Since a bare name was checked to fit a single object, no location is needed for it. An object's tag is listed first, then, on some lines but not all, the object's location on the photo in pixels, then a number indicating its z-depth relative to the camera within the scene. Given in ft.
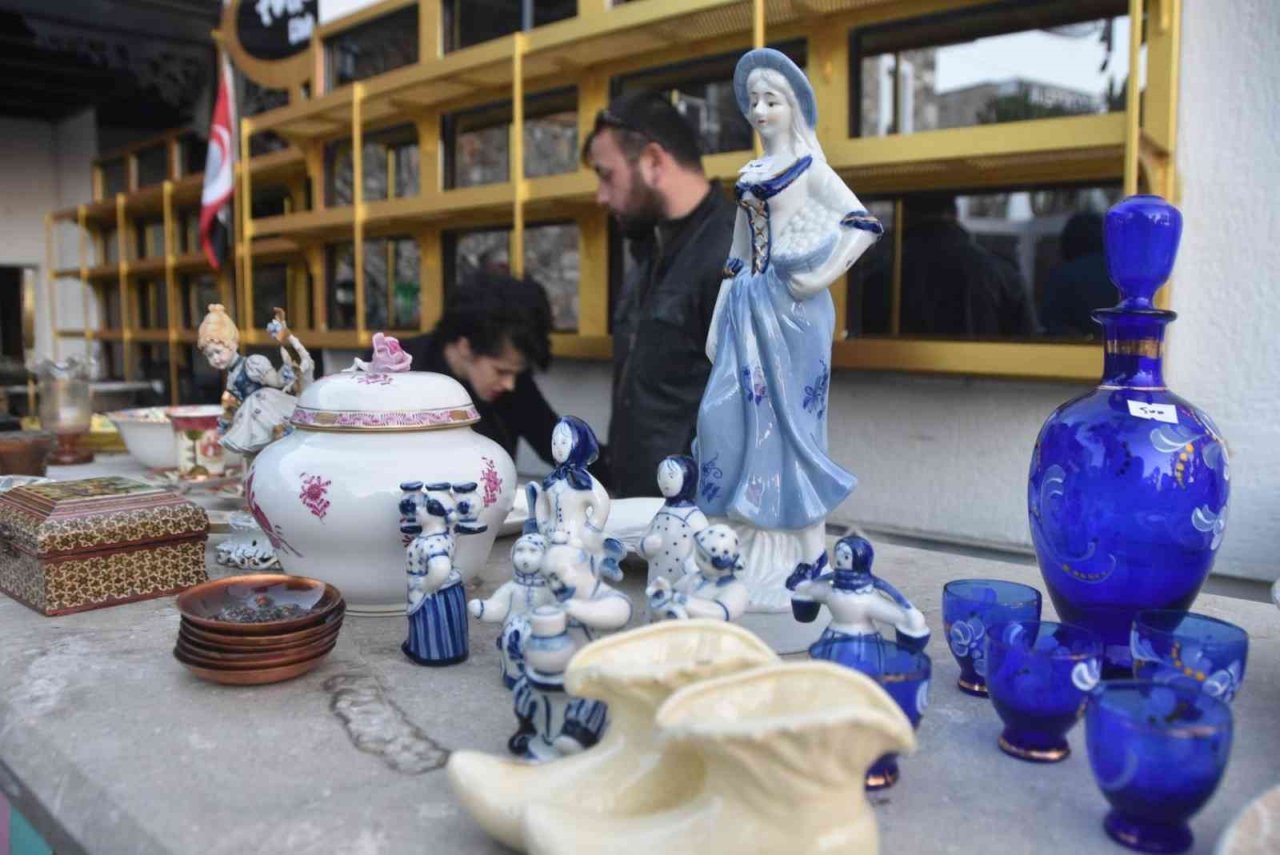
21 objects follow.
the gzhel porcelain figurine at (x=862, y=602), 2.52
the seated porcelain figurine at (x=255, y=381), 4.41
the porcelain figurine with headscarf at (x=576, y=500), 2.84
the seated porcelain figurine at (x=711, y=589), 2.57
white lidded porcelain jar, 3.52
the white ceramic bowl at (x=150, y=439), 6.58
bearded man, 6.25
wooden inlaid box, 3.72
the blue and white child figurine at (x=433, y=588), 3.18
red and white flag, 12.86
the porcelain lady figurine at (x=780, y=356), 3.47
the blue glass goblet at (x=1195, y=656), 2.51
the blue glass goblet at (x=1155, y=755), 1.99
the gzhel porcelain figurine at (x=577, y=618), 2.43
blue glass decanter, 2.89
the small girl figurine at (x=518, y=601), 2.70
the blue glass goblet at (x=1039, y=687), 2.43
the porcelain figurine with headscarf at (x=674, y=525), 2.88
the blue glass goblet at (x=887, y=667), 2.35
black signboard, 11.75
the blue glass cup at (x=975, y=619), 2.97
